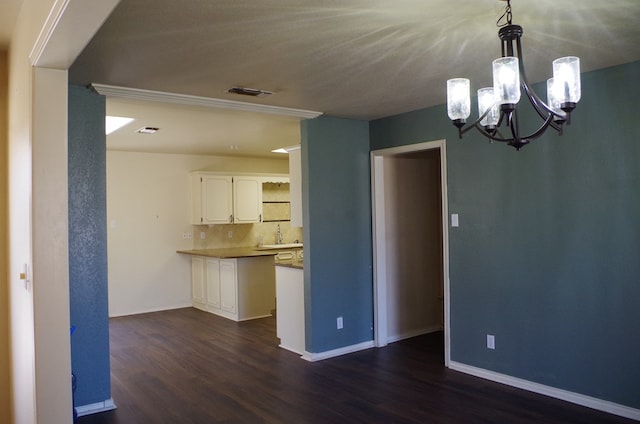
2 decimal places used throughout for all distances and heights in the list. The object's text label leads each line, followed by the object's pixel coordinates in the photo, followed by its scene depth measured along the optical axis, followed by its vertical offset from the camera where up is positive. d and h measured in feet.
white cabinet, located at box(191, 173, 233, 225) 25.17 +1.02
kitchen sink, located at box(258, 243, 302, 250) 25.89 -1.54
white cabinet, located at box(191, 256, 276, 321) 22.15 -3.17
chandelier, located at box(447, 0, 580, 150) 7.13 +1.83
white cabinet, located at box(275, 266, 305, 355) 16.51 -3.13
